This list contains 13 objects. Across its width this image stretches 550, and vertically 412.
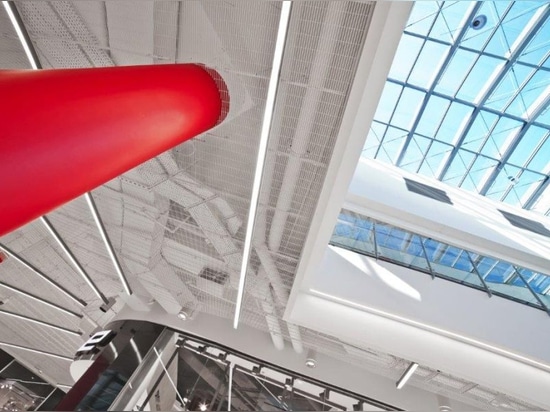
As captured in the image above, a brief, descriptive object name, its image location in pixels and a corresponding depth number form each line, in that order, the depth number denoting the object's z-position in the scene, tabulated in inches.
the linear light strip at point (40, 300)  515.7
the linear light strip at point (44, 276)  434.9
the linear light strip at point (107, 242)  303.3
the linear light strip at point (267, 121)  142.1
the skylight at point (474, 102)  666.8
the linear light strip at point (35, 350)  729.2
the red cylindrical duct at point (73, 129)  74.7
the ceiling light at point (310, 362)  356.8
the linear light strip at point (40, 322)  599.2
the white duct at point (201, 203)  256.2
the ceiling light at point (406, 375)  328.2
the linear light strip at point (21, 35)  179.9
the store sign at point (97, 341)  383.9
